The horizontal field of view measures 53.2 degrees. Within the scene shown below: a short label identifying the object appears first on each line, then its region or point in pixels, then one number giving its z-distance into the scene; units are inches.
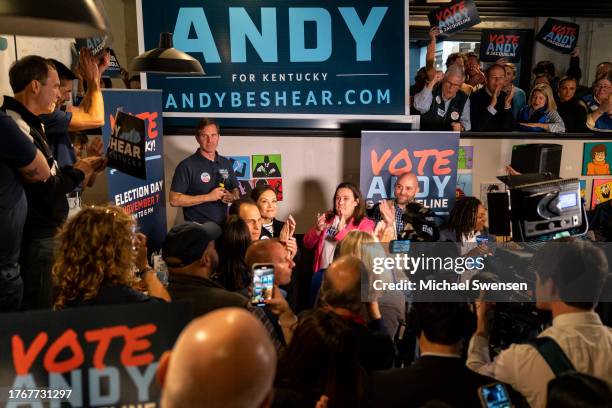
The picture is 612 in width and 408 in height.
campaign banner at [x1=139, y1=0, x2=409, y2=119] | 195.9
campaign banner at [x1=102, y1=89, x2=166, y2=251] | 167.8
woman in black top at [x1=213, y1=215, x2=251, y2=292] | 128.5
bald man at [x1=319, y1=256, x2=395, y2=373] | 88.7
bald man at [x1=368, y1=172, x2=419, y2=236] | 181.6
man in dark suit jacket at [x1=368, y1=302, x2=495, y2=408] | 74.8
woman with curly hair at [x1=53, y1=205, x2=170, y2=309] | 80.7
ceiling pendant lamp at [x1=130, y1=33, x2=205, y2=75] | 158.7
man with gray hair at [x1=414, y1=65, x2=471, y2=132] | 210.4
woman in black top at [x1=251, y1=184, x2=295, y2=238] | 178.7
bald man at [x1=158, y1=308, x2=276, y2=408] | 37.5
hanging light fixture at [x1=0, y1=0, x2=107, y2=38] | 53.7
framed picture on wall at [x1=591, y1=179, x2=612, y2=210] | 201.0
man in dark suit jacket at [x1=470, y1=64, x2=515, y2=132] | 234.5
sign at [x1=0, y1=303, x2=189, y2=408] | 65.5
